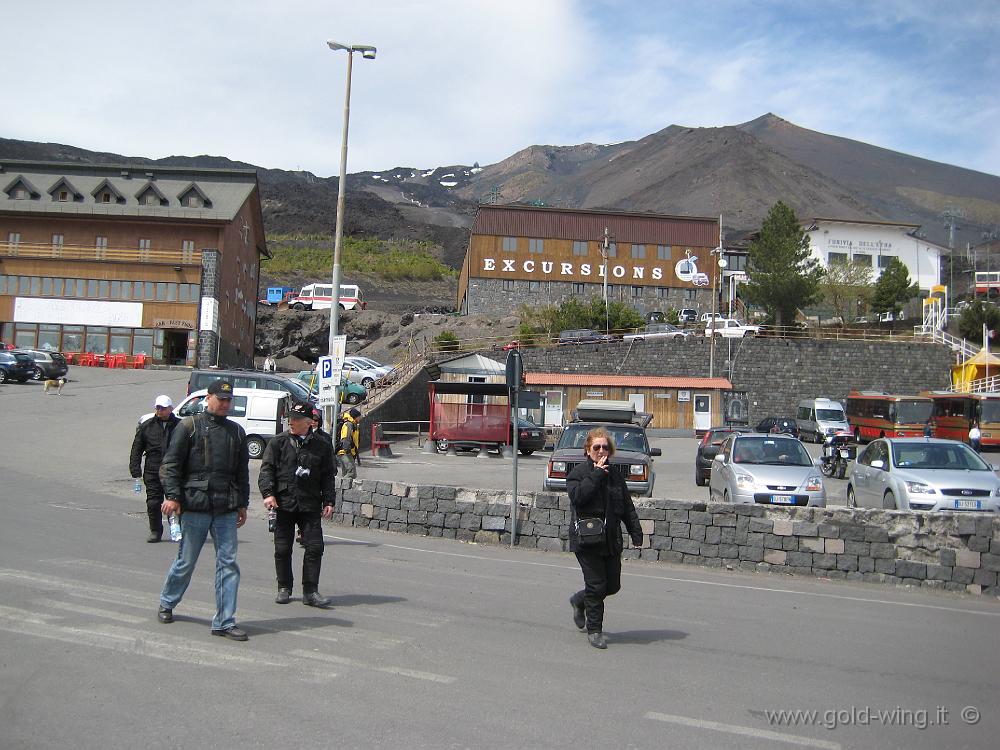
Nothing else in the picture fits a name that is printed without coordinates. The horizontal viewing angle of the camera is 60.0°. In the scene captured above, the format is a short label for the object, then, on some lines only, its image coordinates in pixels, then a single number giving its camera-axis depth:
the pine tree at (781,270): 68.12
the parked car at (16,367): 40.00
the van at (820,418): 43.19
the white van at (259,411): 23.42
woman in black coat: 6.60
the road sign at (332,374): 18.02
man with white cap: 11.19
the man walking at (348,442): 16.50
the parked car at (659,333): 56.88
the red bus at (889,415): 38.69
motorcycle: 25.31
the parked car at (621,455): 16.89
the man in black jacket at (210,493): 6.30
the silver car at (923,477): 12.84
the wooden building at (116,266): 54.28
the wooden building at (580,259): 76.12
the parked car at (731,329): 57.03
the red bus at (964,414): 36.25
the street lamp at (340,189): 21.44
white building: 89.44
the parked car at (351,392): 35.59
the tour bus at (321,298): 76.19
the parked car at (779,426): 41.81
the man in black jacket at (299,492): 7.52
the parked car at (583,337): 57.25
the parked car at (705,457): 22.73
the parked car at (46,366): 40.78
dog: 36.03
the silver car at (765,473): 14.26
